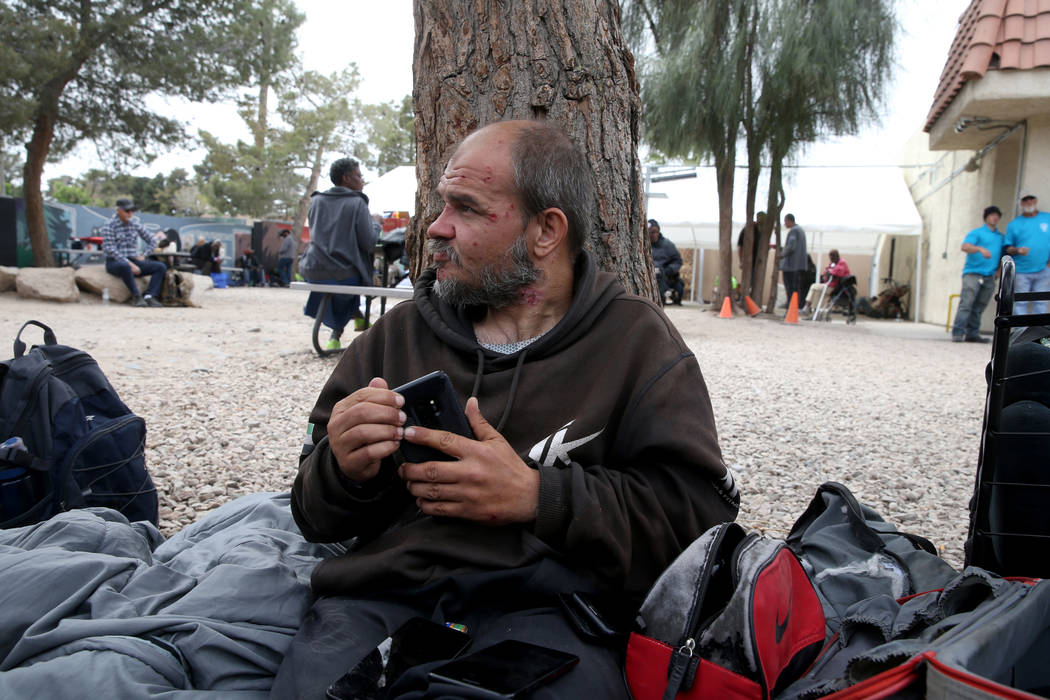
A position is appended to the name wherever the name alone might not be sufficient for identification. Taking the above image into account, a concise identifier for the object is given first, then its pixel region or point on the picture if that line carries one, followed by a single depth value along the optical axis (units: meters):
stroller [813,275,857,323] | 16.97
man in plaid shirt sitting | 12.79
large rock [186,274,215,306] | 16.82
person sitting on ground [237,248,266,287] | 24.83
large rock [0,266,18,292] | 13.39
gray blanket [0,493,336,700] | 1.28
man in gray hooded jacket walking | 6.99
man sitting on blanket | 1.44
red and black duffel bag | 1.22
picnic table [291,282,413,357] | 5.95
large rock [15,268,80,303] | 12.79
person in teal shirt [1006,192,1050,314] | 9.76
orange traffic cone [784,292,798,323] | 15.17
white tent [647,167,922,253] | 18.36
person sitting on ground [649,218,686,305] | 17.14
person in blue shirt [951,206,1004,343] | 10.60
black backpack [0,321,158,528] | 2.36
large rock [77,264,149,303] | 13.18
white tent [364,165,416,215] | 22.40
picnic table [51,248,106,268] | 20.03
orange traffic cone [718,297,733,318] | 15.51
